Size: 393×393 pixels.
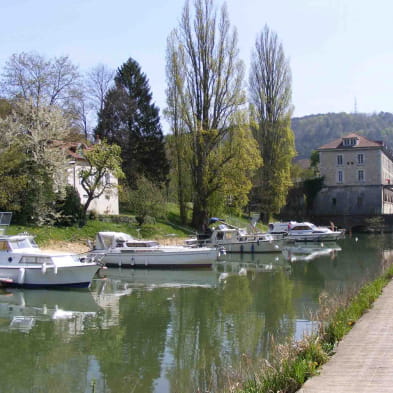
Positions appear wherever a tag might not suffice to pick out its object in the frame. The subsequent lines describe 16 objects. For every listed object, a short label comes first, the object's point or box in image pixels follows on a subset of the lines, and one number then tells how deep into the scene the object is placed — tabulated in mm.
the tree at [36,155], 33875
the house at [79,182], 39469
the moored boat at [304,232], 52438
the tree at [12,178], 32125
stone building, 73438
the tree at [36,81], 41500
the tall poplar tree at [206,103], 44594
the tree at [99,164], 36750
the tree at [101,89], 57938
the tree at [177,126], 45531
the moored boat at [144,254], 30500
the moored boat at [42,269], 22984
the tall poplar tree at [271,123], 58562
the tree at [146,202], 40781
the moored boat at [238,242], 39594
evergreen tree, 53219
